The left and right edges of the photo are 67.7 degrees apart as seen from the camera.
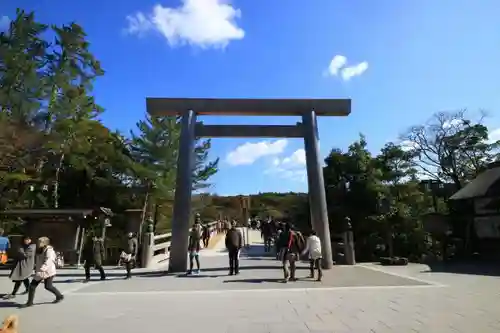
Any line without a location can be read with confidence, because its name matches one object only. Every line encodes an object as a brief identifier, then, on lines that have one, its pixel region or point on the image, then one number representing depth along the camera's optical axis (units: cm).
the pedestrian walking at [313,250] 1051
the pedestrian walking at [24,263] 775
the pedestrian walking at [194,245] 1192
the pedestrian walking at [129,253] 1130
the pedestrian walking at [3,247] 1254
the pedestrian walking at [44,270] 733
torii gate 1262
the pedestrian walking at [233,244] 1139
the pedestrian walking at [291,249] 1029
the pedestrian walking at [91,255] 1068
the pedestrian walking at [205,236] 2358
